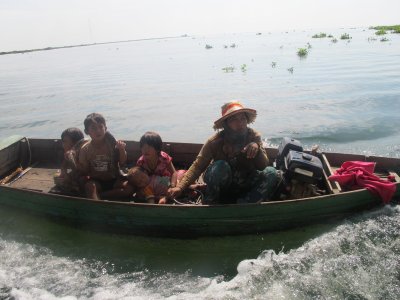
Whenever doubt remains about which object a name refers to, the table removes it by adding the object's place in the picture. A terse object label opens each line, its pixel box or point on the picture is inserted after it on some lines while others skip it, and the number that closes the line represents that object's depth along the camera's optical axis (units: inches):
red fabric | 183.6
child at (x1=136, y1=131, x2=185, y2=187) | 192.4
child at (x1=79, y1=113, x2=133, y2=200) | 198.8
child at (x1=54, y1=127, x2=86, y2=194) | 211.0
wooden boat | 180.2
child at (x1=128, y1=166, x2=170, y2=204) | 198.7
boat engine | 181.0
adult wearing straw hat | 175.9
